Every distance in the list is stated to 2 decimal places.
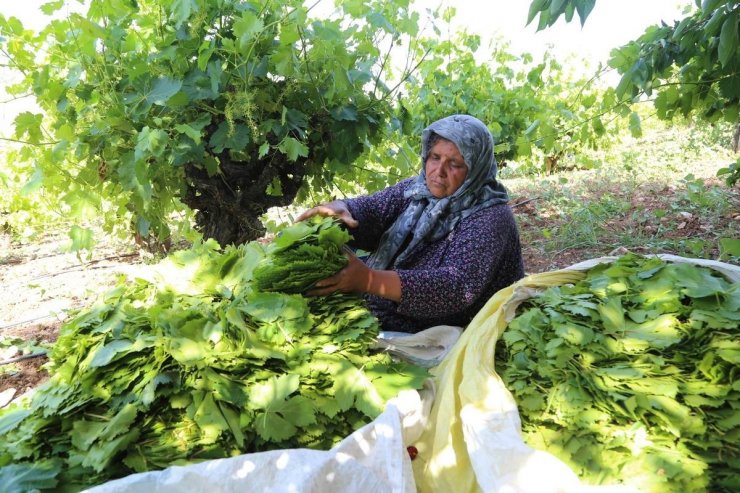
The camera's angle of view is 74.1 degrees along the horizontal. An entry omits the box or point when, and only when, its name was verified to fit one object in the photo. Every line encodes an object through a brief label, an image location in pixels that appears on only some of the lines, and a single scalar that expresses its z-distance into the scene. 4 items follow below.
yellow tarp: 1.40
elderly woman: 1.97
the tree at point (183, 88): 2.07
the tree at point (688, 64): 1.61
